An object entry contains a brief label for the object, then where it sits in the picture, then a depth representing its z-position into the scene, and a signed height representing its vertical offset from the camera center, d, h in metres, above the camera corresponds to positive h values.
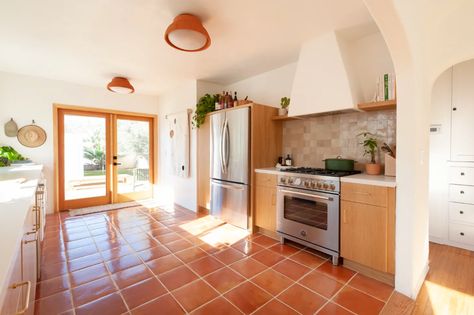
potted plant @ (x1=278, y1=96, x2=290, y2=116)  3.16 +0.68
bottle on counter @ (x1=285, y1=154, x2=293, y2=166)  3.20 -0.11
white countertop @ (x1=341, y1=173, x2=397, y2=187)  1.89 -0.24
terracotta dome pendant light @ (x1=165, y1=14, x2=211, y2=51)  1.94 +1.06
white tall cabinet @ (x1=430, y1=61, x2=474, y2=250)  2.54 -0.08
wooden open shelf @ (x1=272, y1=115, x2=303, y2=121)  3.07 +0.49
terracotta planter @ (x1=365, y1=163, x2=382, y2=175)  2.32 -0.17
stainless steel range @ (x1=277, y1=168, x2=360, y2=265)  2.25 -0.60
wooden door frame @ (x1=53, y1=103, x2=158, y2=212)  4.00 +0.69
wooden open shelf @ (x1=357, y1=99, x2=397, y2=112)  2.14 +0.47
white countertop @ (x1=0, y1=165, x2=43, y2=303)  0.67 -0.27
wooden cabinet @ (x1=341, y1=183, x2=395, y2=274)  1.90 -0.65
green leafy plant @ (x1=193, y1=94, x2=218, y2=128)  3.88 +0.82
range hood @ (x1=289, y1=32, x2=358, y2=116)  2.38 +0.83
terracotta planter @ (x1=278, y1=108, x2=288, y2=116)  3.16 +0.59
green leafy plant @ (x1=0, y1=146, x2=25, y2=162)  3.47 +0.03
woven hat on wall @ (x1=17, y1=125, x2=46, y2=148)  3.71 +0.33
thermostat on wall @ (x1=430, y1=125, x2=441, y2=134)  2.73 +0.28
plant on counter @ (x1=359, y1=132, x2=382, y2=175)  2.32 +0.02
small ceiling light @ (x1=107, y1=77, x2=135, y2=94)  3.47 +1.07
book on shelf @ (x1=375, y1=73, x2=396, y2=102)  2.18 +0.64
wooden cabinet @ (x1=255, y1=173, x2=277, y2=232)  2.88 -0.63
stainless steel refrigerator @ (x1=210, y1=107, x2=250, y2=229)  3.13 -0.17
